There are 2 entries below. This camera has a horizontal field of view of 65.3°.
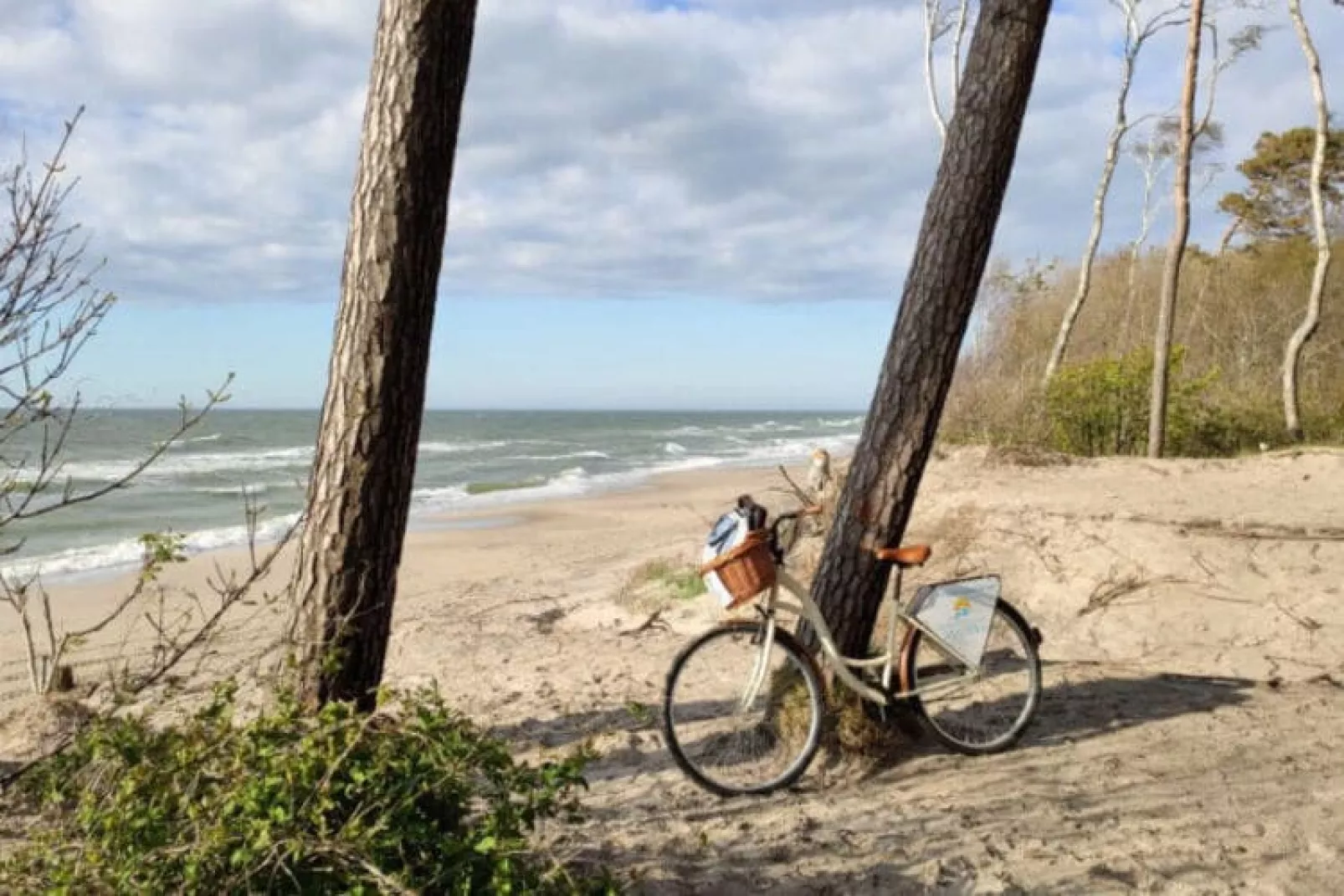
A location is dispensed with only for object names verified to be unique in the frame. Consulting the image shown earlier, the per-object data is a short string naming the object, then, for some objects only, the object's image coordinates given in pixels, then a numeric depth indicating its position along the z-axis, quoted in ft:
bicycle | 13.84
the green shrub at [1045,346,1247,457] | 41.55
